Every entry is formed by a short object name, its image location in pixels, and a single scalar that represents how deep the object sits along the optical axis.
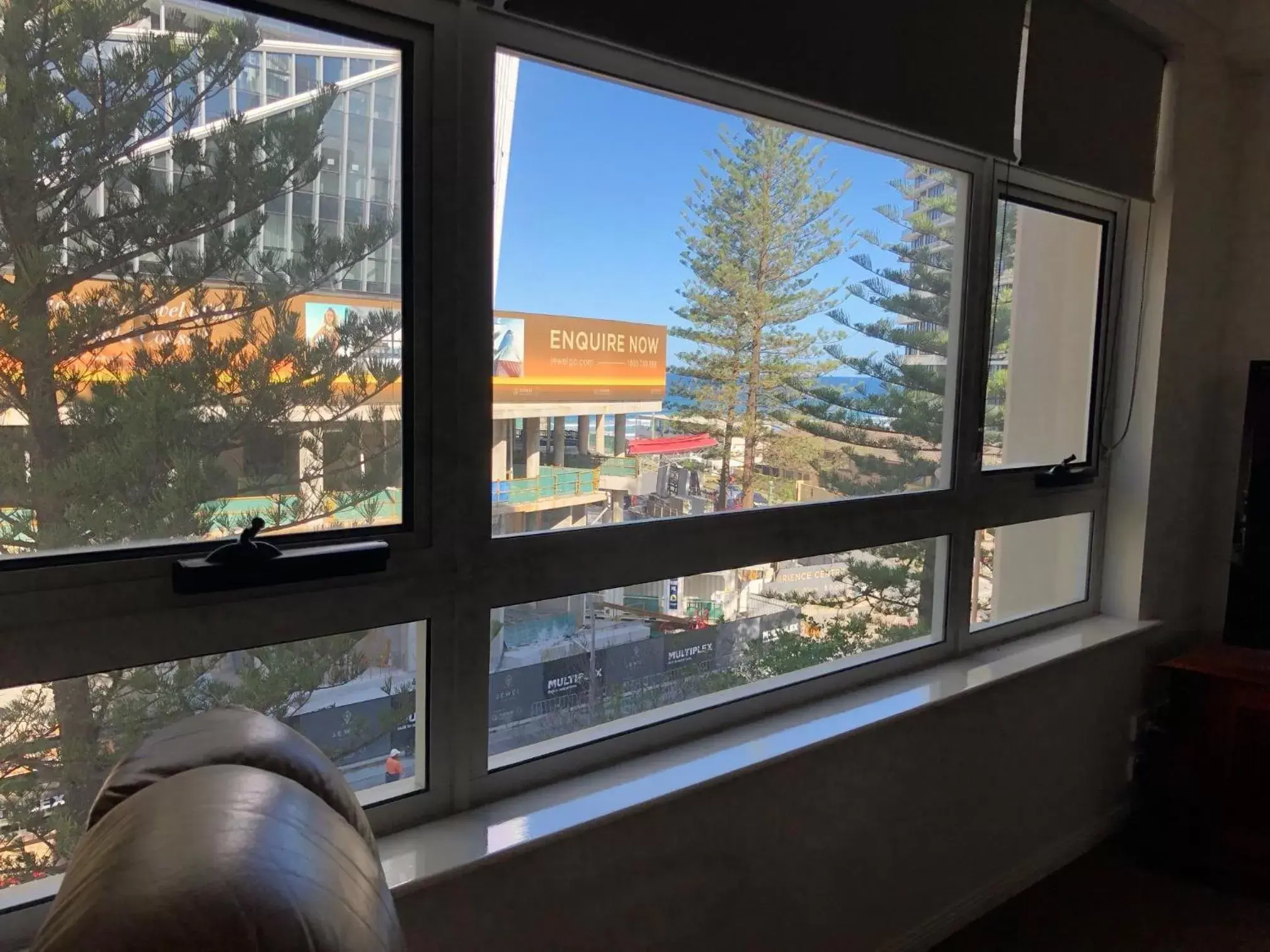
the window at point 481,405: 1.10
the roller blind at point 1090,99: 2.26
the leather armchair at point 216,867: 0.50
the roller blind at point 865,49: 1.46
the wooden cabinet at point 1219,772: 2.55
